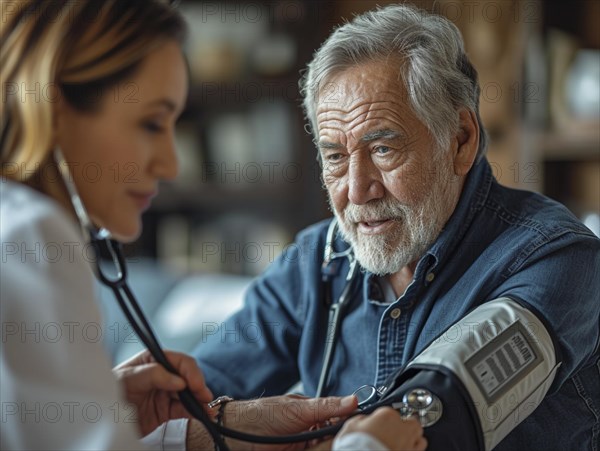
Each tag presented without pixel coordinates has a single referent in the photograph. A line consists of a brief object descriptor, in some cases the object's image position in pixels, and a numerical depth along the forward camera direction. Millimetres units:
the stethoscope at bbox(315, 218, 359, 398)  1431
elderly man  1136
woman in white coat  903
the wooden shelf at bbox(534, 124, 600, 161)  2836
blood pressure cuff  1055
